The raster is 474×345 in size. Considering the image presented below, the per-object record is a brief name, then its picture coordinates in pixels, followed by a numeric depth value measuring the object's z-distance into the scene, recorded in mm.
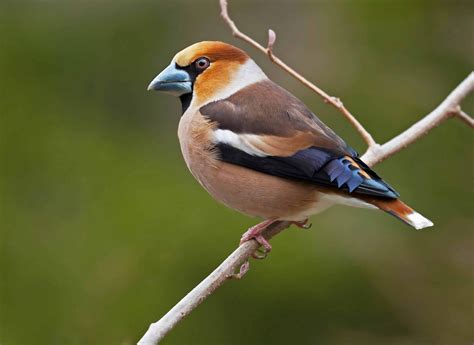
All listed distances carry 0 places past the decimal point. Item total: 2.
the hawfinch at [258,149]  6574
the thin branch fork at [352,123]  6347
